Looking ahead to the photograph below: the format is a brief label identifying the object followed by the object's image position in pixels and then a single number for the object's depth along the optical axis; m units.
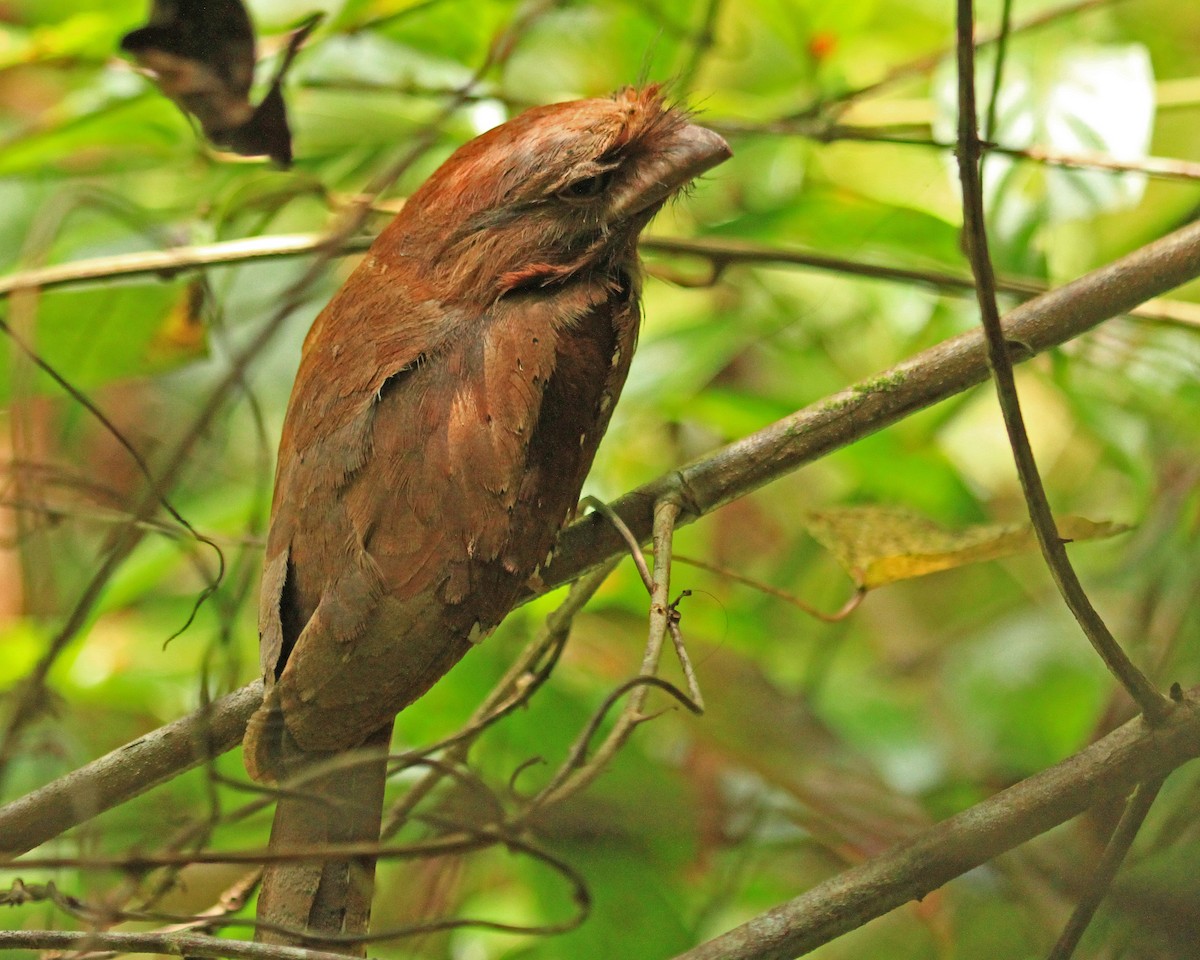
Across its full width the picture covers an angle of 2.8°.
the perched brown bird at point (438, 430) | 5.35
